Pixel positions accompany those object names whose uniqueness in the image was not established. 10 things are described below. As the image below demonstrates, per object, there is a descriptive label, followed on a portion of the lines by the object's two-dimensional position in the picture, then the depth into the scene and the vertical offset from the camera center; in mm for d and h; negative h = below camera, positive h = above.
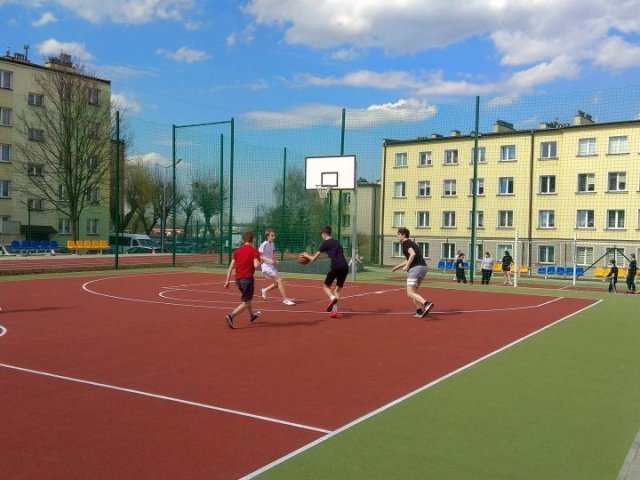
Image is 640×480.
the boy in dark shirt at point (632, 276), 24500 -1491
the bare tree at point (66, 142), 45438 +6363
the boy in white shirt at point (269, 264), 14469 -809
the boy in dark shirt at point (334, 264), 12773 -679
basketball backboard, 23344 +2293
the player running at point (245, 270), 10820 -694
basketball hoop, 23780 +1626
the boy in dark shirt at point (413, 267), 12438 -668
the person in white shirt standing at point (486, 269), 24458 -1349
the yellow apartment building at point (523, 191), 44531 +3542
